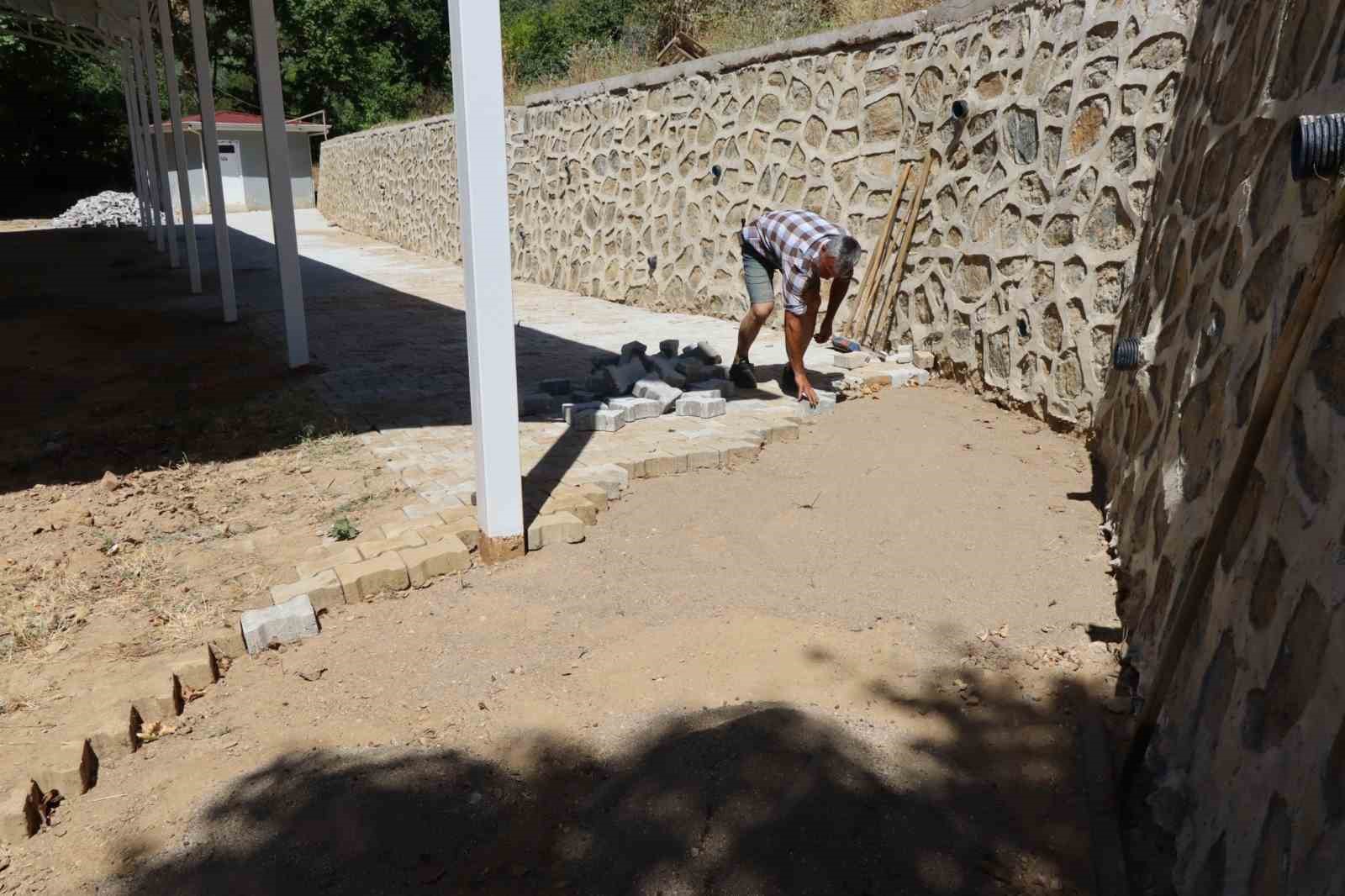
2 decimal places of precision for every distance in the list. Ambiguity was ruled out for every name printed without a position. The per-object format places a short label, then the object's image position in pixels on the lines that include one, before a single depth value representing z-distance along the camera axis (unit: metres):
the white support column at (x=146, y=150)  15.20
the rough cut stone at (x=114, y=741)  2.78
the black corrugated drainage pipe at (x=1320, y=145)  1.87
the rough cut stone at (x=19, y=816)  2.43
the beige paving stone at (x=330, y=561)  3.78
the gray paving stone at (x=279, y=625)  3.36
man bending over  5.68
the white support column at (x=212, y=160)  8.78
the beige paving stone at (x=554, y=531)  4.08
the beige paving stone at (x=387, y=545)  3.88
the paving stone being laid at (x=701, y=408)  5.87
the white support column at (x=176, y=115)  10.61
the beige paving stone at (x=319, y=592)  3.57
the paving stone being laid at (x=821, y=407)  6.00
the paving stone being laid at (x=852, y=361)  7.07
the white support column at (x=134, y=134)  16.08
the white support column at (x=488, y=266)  3.37
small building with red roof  29.05
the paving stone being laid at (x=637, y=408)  5.76
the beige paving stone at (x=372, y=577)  3.65
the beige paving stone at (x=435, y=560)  3.78
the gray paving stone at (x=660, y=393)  5.96
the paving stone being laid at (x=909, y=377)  6.72
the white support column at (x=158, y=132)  12.03
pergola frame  3.37
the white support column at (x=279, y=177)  6.48
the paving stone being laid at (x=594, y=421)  5.61
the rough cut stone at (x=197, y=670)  3.10
